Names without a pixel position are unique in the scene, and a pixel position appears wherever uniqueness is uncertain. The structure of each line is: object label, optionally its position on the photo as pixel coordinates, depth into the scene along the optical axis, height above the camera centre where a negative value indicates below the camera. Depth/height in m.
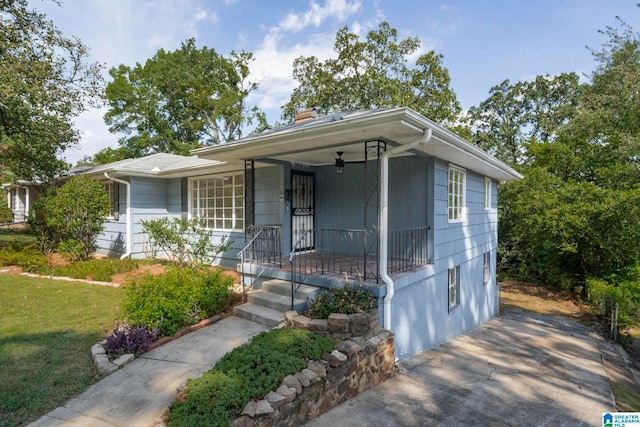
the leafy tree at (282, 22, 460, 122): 16.47 +6.91
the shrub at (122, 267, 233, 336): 4.48 -1.18
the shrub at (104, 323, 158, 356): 4.00 -1.50
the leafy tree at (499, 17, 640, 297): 11.66 +0.78
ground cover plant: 2.62 -1.44
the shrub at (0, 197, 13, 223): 16.72 +0.06
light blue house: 4.92 +0.13
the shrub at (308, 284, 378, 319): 4.42 -1.17
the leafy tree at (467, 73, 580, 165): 21.45 +6.90
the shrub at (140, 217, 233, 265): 7.18 -0.51
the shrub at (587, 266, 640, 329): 9.28 -2.46
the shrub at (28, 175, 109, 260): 8.70 +0.08
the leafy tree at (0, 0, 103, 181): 7.91 +3.36
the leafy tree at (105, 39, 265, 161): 23.86 +7.89
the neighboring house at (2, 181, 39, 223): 17.47 +0.94
